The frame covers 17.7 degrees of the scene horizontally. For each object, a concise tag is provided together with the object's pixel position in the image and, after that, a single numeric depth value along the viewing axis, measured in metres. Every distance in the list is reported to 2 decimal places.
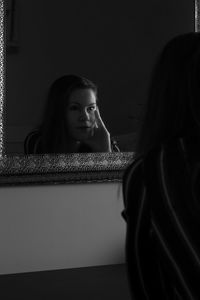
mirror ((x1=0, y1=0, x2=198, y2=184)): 2.20
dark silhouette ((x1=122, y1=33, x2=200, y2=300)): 1.16
